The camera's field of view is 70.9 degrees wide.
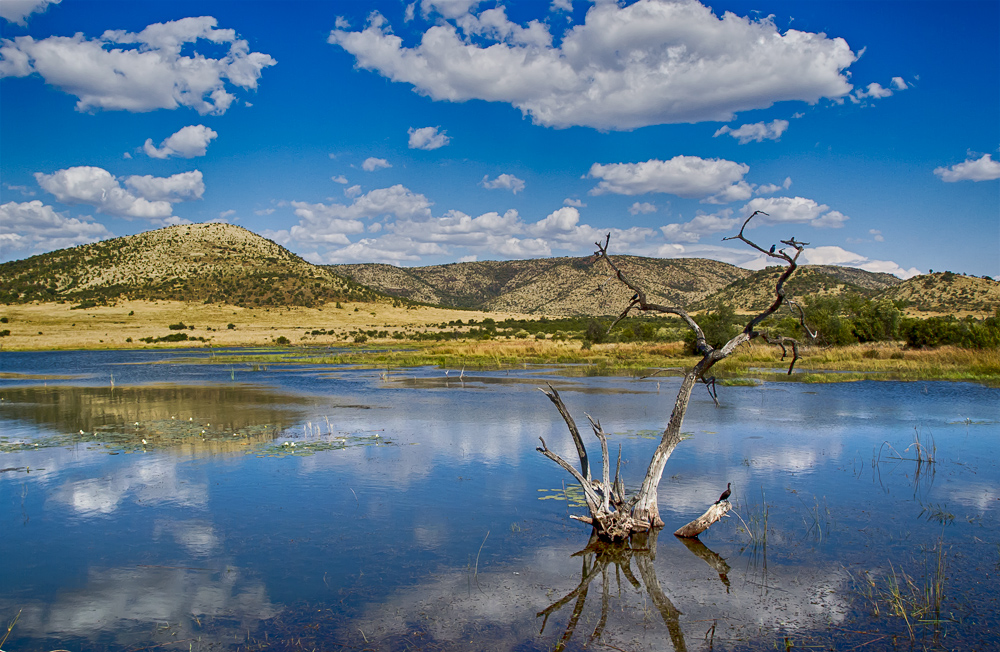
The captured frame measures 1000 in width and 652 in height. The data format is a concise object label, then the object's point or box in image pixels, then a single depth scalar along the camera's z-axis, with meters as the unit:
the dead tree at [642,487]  9.10
